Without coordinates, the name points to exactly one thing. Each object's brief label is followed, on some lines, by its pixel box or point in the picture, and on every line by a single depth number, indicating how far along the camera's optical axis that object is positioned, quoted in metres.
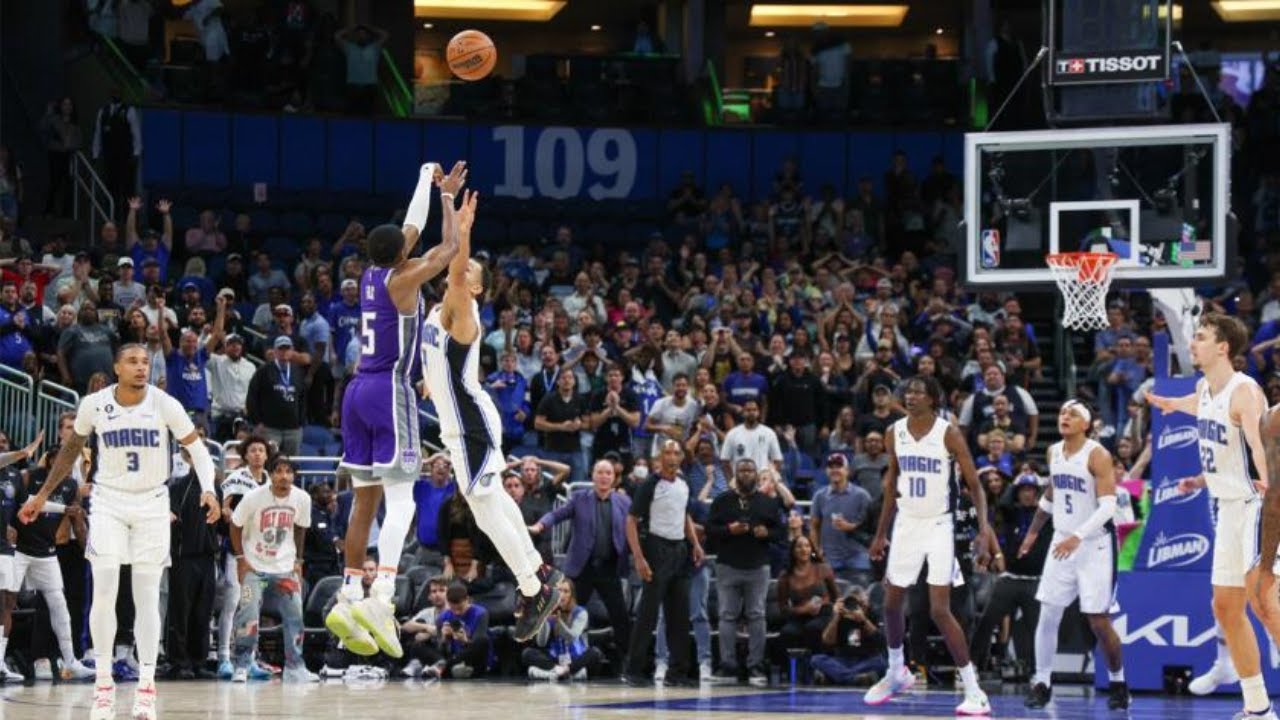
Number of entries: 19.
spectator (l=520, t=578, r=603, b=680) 18.66
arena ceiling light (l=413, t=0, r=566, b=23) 35.16
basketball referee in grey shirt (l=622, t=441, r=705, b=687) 18.56
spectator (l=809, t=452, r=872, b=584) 19.64
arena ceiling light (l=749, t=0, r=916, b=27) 37.00
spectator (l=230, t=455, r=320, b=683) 17.86
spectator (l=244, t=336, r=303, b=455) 20.66
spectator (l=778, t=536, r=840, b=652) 19.25
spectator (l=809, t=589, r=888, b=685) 18.88
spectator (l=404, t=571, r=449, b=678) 18.75
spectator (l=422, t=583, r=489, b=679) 18.67
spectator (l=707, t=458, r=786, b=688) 18.92
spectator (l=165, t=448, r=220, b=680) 18.12
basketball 13.50
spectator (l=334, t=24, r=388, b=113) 29.70
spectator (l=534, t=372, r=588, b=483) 21.14
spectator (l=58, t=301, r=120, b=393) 20.28
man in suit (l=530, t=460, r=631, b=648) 19.09
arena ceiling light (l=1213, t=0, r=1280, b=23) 36.88
